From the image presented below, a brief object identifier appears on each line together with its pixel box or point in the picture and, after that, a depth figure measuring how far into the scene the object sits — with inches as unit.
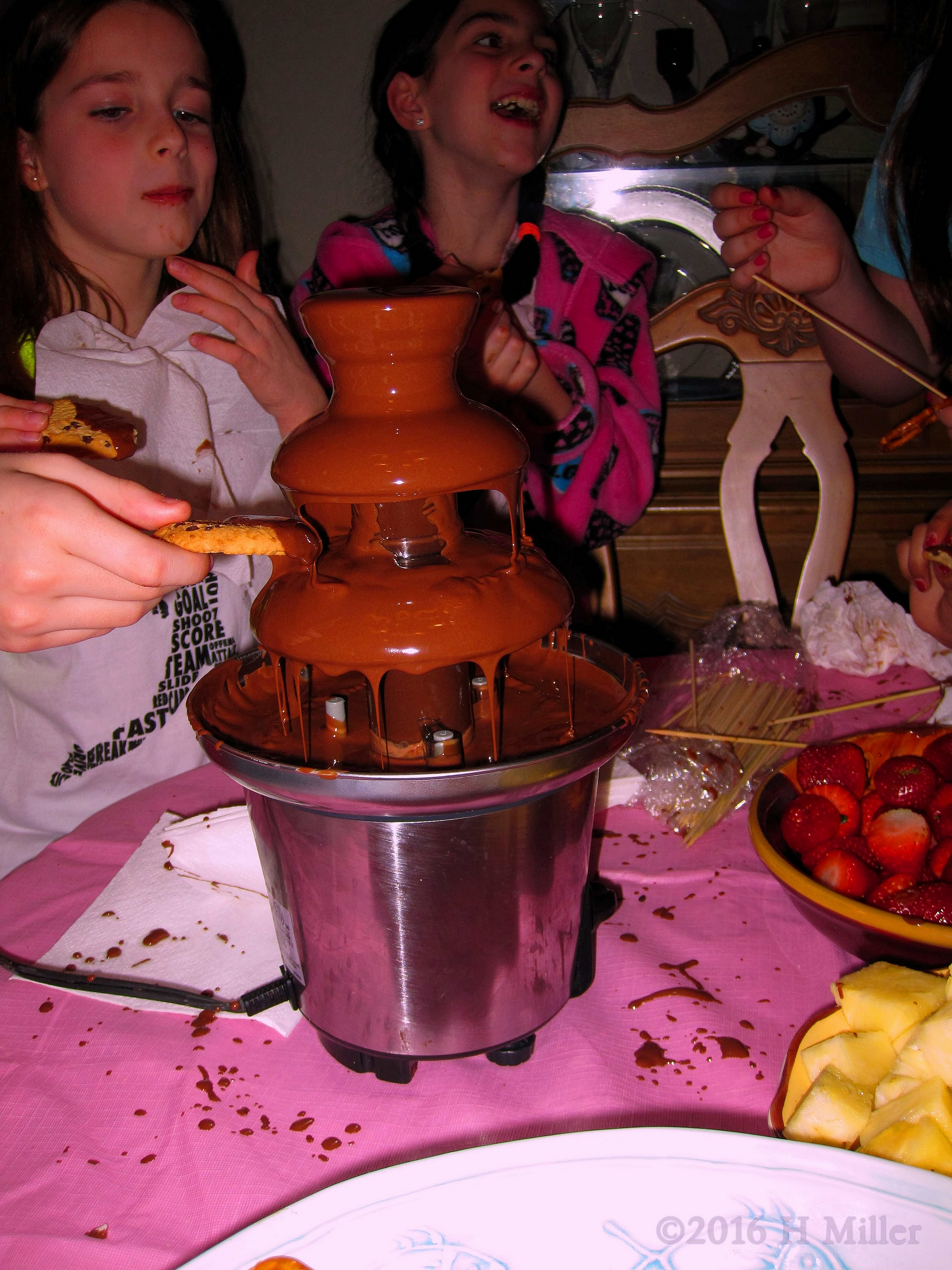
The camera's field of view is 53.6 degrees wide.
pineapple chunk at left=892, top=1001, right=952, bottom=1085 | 21.4
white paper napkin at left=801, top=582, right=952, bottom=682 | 57.1
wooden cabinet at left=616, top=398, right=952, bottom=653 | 121.4
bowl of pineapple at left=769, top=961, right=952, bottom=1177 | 21.2
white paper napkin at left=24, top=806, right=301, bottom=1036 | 33.6
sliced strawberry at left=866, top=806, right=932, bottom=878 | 33.9
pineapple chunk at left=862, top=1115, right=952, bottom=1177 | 20.8
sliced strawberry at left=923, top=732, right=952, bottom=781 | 37.7
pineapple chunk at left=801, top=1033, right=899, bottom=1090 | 23.0
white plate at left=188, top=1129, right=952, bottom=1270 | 19.5
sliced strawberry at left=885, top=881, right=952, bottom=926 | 29.5
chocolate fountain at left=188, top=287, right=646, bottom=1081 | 25.5
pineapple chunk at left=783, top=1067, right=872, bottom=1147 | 22.0
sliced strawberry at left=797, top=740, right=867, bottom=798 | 37.8
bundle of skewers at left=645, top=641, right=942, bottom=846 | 43.5
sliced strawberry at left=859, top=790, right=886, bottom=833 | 36.7
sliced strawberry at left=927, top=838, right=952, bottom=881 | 33.4
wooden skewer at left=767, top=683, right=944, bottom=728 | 47.0
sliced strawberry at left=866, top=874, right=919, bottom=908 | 32.4
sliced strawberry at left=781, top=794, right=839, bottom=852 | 34.9
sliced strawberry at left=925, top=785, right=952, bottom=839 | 35.2
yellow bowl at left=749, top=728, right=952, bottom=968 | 27.8
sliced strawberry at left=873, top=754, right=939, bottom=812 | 36.3
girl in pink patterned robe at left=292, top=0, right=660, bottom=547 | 77.9
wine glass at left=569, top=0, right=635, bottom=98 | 104.7
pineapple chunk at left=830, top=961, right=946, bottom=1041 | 23.1
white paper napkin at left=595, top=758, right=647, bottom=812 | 44.4
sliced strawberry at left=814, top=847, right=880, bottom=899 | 32.6
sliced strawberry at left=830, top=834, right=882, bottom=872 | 34.7
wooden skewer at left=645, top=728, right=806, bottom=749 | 44.5
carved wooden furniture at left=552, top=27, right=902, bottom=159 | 110.7
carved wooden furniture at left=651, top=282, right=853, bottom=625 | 83.7
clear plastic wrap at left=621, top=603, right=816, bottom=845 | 43.8
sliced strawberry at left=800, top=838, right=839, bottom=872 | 34.2
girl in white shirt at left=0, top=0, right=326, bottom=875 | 56.3
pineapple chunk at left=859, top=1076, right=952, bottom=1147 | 21.1
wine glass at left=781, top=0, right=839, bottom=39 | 110.1
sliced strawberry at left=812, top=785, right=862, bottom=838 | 36.3
